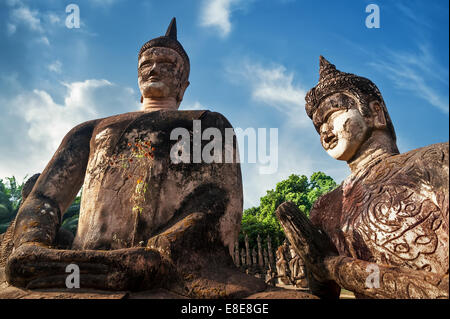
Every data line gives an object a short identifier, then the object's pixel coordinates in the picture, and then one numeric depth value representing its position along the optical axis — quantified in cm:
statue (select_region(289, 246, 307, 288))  1174
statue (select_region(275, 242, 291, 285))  1283
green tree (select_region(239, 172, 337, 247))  2170
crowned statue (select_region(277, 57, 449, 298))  208
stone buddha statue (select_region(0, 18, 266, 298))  217
